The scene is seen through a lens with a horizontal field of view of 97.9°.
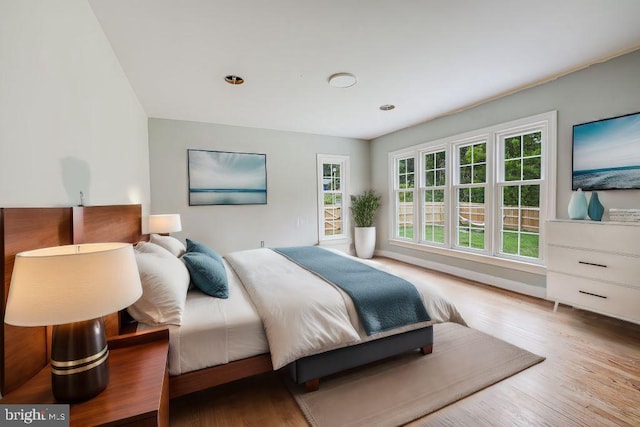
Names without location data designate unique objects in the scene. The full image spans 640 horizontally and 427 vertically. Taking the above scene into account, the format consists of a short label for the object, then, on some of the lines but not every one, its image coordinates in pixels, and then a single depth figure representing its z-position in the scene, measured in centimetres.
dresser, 236
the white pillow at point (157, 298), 162
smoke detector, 294
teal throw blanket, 191
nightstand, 94
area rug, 165
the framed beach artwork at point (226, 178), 451
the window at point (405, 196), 525
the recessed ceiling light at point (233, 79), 295
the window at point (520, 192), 341
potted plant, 569
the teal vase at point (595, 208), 268
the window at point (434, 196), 462
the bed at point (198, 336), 100
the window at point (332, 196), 558
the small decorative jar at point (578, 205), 278
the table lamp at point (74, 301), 81
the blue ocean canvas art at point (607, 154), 257
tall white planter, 568
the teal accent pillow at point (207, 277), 205
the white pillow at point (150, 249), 202
